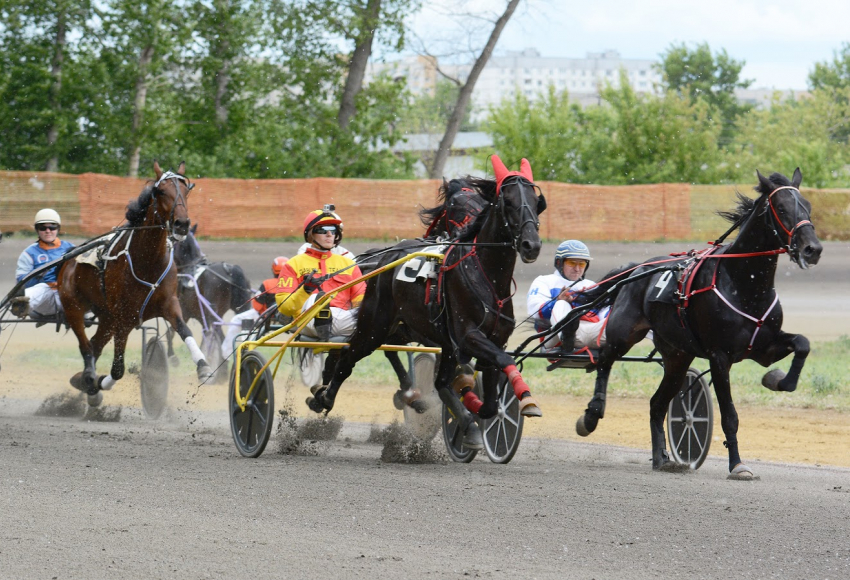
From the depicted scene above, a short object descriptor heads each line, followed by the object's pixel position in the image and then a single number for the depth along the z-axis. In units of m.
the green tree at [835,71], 121.56
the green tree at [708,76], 125.75
